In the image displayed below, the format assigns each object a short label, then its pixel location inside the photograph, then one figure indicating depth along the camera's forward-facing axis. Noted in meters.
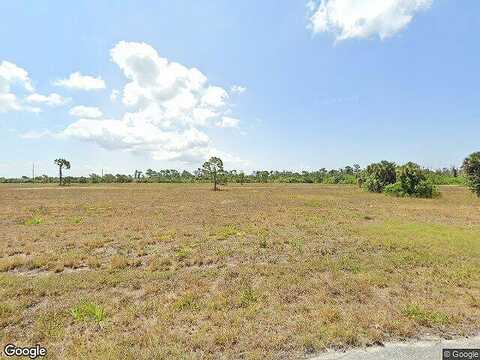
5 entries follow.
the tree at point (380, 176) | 51.28
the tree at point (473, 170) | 34.62
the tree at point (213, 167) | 60.73
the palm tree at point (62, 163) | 85.19
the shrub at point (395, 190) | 43.27
